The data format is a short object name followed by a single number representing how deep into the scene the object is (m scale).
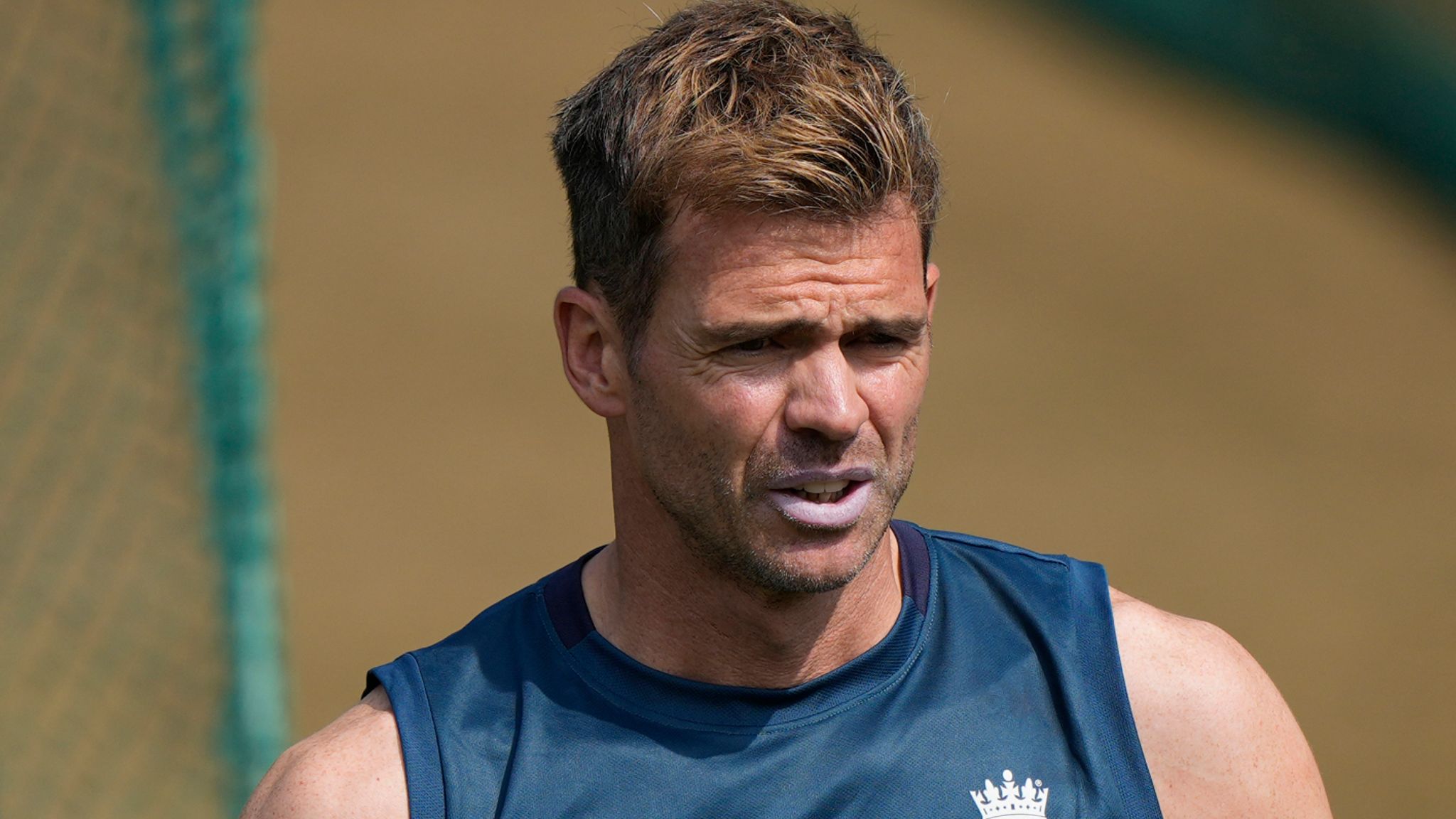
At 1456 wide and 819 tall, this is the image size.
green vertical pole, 9.20
